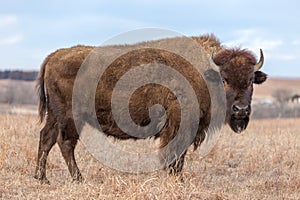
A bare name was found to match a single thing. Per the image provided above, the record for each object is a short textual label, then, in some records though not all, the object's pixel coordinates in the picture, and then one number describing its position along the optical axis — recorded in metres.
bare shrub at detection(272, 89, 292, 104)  64.59
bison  14.36
